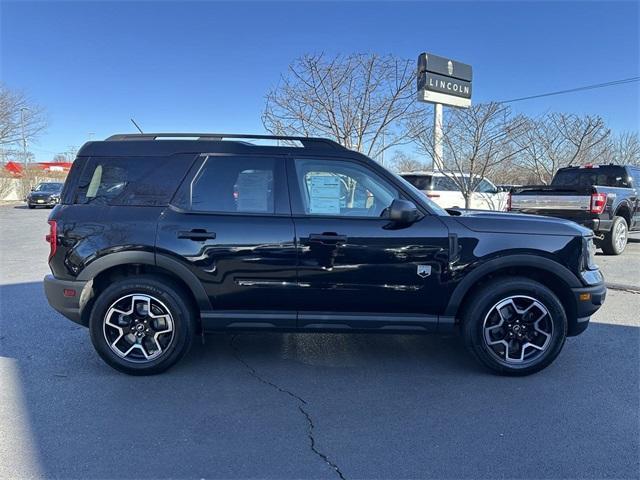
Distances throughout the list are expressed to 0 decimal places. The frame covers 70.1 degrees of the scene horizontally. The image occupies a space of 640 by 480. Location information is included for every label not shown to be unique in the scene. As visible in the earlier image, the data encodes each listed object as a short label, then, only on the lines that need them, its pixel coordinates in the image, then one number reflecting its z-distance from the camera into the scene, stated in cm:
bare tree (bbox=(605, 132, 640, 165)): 2466
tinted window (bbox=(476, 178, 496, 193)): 1391
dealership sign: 1225
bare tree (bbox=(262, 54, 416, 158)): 1055
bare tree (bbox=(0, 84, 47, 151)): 3281
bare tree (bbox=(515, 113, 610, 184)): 1772
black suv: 365
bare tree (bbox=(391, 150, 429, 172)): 3478
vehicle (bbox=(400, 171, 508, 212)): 1327
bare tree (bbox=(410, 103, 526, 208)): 1120
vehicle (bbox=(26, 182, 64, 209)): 2623
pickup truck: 887
